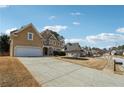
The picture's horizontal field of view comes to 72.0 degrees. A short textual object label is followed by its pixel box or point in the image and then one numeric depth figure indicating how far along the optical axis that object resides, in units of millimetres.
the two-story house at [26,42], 10143
